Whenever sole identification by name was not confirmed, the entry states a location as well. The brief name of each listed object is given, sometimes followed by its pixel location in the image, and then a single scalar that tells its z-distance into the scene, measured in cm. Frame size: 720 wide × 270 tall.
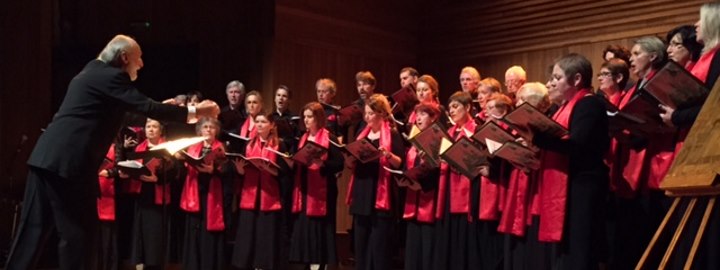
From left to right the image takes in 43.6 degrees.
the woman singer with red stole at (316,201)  606
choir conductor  418
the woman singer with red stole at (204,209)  609
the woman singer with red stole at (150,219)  631
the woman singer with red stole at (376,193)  562
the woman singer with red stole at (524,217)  431
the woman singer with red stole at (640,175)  410
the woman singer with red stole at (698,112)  311
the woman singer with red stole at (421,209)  536
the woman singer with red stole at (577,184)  383
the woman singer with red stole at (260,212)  605
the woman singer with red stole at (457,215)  514
